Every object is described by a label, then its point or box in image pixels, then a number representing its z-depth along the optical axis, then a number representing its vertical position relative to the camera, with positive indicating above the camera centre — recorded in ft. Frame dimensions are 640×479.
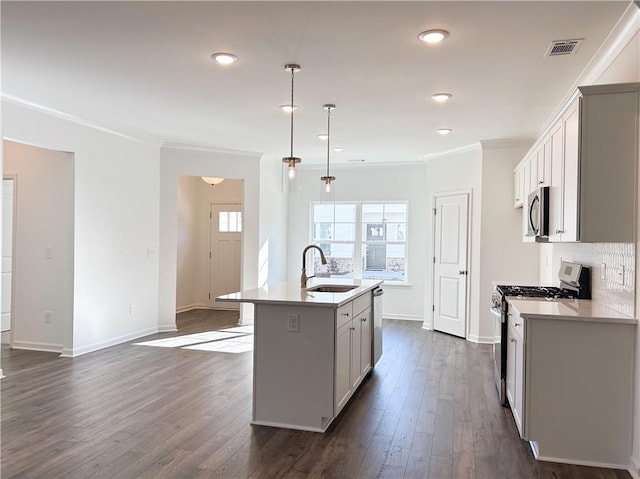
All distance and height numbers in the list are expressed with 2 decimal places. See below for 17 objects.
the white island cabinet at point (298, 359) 10.74 -2.72
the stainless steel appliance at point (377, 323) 15.61 -2.79
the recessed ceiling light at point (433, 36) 9.39 +3.96
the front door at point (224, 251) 28.22 -0.88
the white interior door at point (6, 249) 20.33 -0.77
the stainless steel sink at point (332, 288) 14.44 -1.49
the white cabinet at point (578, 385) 8.97 -2.67
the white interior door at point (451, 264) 21.24 -1.07
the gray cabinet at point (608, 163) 8.84 +1.45
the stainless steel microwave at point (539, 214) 11.90 +0.70
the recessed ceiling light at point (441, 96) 13.51 +3.99
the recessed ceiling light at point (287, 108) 15.03 +3.99
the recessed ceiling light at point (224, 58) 10.72 +3.94
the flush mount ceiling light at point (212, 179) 23.17 +2.73
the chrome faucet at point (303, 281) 13.85 -1.24
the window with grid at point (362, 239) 26.21 -0.03
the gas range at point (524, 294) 11.94 -1.32
